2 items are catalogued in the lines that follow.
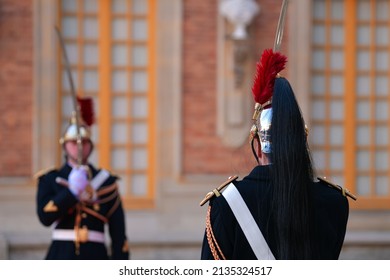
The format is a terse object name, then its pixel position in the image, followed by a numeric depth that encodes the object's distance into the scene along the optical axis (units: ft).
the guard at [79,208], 45.50
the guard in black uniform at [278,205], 24.98
